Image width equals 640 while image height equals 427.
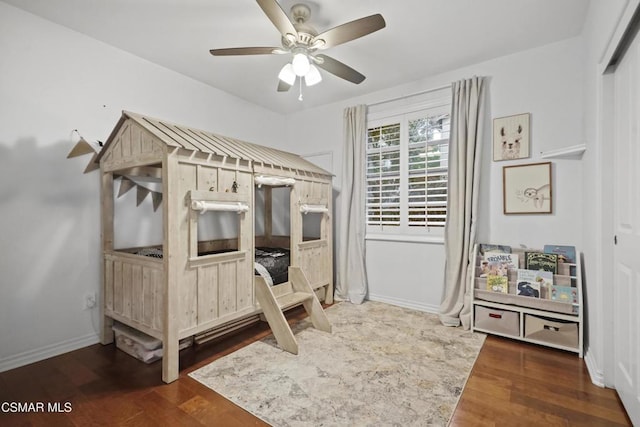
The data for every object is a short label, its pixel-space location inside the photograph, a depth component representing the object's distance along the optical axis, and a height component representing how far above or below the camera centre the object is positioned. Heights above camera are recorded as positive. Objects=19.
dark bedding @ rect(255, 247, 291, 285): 2.96 -0.51
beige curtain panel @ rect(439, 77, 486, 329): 2.99 +0.21
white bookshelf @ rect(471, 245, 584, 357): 2.41 -0.89
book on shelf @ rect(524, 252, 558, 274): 2.57 -0.42
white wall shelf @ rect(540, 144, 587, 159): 2.36 +0.53
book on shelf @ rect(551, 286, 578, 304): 2.43 -0.67
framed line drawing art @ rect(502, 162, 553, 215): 2.74 +0.25
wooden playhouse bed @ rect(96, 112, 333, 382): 2.07 -0.21
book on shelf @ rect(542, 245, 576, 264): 2.58 -0.33
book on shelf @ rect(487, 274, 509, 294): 2.72 -0.65
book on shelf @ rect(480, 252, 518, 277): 2.76 -0.47
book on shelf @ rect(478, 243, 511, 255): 2.83 -0.33
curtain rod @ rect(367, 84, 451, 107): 3.30 +1.45
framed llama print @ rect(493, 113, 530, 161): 2.84 +0.78
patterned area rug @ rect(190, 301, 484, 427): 1.71 -1.16
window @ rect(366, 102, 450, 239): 3.38 +0.53
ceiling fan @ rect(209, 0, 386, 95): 1.82 +1.23
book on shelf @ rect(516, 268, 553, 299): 2.54 -0.61
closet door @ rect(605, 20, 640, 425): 1.52 -0.08
